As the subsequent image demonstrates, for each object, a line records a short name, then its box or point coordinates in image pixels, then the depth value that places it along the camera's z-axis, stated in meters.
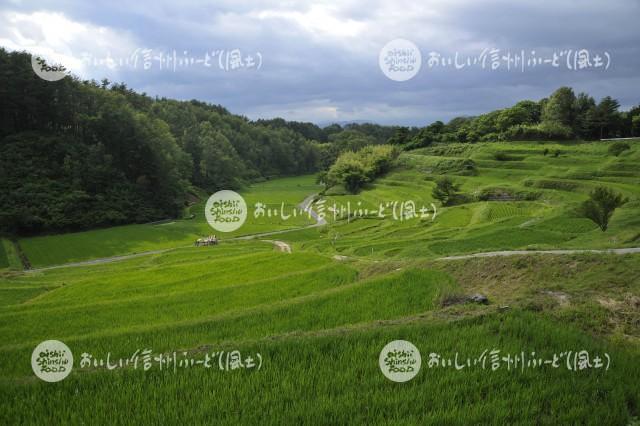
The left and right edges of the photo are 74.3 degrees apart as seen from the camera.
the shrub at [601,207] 26.86
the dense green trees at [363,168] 90.44
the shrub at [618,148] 57.91
